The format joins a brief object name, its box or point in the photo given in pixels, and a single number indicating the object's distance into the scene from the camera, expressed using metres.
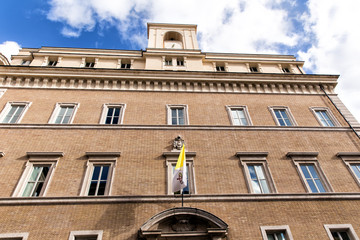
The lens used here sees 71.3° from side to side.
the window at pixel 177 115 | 14.98
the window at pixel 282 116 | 15.58
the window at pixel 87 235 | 9.84
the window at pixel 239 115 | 15.31
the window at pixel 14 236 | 9.64
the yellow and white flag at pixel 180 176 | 10.47
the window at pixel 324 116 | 15.81
